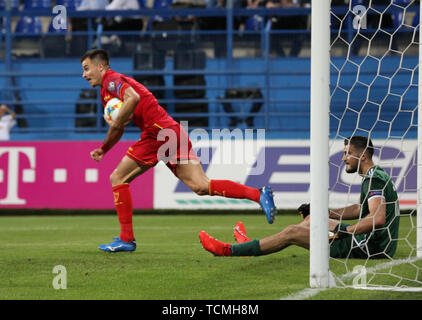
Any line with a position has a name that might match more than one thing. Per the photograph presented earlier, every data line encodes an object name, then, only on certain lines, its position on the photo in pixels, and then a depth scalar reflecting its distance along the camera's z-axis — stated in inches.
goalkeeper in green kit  467.8
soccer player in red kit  577.6
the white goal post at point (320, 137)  392.8
